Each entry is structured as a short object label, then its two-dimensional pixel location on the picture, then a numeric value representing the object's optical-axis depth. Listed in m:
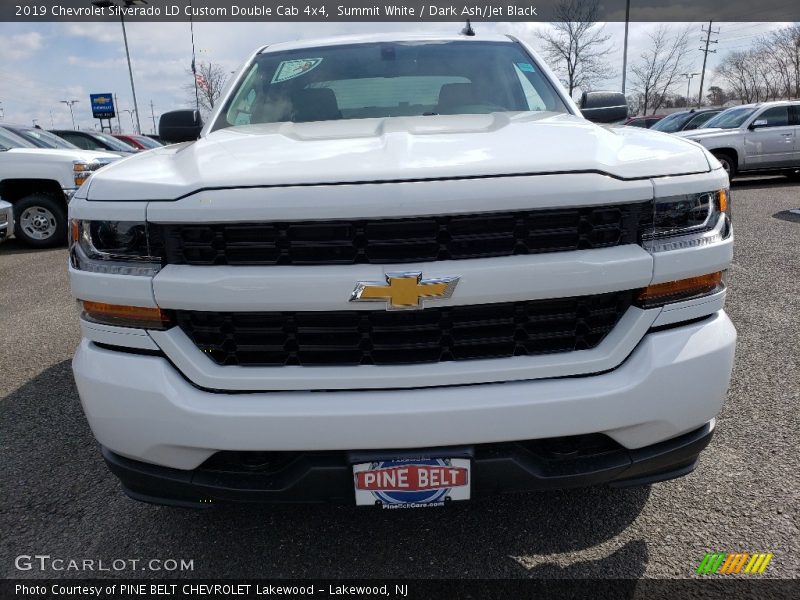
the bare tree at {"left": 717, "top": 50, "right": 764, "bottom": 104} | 55.22
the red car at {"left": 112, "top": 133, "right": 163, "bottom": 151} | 16.01
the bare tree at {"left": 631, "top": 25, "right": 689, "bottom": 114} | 44.62
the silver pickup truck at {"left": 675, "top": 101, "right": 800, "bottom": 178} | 12.30
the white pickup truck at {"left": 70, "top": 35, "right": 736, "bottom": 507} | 1.63
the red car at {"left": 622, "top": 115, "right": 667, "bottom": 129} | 20.34
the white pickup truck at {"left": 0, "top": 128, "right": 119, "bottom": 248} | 8.41
